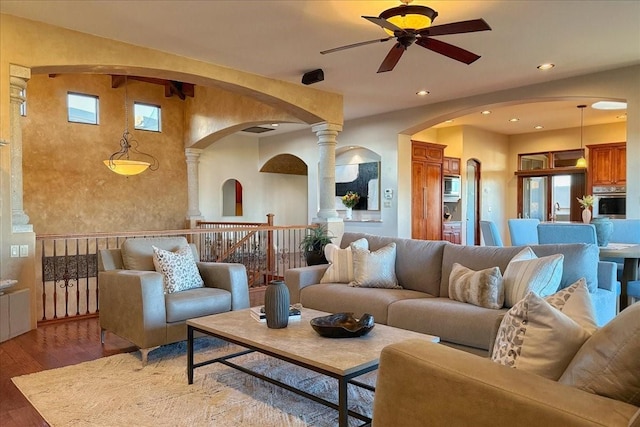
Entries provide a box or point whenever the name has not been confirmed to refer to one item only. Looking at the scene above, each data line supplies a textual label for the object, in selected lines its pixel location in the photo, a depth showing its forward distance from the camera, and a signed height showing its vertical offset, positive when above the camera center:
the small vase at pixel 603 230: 4.21 -0.19
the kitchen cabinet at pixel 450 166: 9.02 +0.94
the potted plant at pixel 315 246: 6.05 -0.51
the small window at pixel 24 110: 7.93 +1.83
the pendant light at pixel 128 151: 9.05 +1.25
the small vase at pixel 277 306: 2.71 -0.59
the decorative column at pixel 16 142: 4.01 +0.65
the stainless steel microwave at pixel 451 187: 9.13 +0.48
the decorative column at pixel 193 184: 9.91 +0.61
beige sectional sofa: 2.97 -0.68
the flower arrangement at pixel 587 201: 5.76 +0.12
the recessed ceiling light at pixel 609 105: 6.44 +1.58
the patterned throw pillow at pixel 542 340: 1.40 -0.42
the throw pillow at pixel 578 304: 1.54 -0.35
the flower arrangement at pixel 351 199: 8.77 +0.23
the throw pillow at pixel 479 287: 3.05 -0.56
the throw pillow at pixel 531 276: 2.82 -0.44
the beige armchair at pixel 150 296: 3.31 -0.70
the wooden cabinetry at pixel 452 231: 9.10 -0.45
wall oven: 8.37 +0.17
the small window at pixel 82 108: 8.61 +2.07
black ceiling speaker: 5.48 +1.70
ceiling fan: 3.18 +1.38
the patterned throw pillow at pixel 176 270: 3.76 -0.51
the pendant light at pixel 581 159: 8.26 +1.04
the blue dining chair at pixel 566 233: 4.02 -0.22
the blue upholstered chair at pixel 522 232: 5.59 -0.28
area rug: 2.46 -1.17
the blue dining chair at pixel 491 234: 5.57 -0.30
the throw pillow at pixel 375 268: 3.90 -0.52
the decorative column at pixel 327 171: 6.78 +0.62
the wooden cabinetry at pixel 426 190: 8.27 +0.39
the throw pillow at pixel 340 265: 4.13 -0.52
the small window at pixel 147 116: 9.52 +2.08
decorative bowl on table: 2.46 -0.66
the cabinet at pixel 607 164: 8.52 +0.91
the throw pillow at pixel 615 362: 1.17 -0.42
